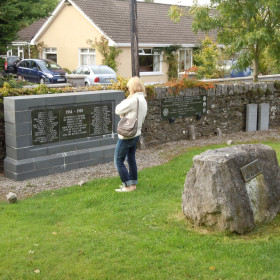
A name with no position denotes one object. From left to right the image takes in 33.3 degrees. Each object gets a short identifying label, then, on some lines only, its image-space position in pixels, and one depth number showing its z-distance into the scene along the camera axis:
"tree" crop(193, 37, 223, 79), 26.08
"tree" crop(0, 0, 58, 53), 11.81
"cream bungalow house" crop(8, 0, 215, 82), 30.91
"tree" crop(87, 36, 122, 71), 29.66
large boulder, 5.87
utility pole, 12.55
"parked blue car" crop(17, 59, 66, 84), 27.50
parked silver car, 24.88
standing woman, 7.74
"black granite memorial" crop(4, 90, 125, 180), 9.23
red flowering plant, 12.98
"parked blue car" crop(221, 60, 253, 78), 27.40
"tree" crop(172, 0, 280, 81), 15.45
